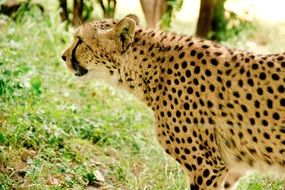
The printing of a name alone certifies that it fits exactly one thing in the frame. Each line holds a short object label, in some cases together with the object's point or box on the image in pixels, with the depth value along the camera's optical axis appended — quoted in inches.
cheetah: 283.0
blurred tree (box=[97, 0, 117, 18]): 540.0
